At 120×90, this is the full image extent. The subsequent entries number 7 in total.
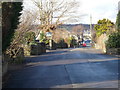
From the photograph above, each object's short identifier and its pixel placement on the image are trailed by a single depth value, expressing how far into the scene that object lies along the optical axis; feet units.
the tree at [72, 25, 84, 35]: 257.46
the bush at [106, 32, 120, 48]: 71.41
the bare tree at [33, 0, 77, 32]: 124.67
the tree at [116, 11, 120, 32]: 71.05
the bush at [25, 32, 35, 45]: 80.33
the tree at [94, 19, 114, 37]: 132.65
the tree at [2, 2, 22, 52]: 28.25
